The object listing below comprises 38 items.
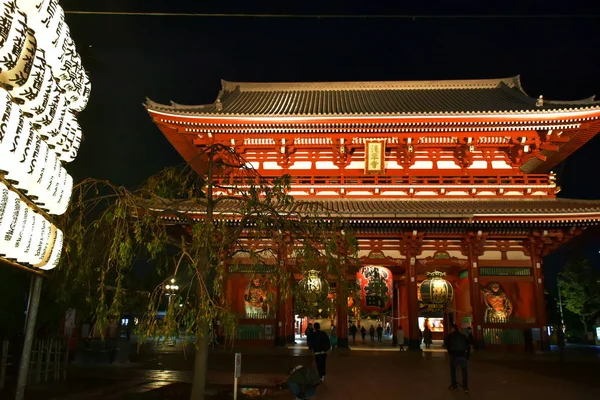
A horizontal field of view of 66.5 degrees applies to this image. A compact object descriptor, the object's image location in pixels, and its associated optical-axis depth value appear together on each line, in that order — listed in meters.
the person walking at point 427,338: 26.73
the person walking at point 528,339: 20.14
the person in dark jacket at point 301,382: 9.08
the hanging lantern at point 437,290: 20.33
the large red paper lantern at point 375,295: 20.34
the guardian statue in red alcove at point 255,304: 21.11
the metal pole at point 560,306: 47.00
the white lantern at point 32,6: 7.18
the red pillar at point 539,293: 20.34
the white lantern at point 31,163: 7.84
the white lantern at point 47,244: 9.50
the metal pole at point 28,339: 9.20
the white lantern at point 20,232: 8.21
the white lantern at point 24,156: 7.42
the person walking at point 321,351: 13.79
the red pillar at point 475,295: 20.34
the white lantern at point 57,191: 9.44
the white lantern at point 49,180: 8.85
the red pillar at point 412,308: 20.75
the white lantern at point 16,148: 6.90
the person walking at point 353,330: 31.83
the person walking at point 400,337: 22.64
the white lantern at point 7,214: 7.49
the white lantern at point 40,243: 9.09
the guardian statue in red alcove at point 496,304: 20.92
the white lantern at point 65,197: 9.84
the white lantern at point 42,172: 8.46
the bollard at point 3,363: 13.03
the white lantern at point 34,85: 7.30
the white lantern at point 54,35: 8.02
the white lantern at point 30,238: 8.62
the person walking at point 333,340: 23.11
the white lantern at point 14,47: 6.23
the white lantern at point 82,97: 10.31
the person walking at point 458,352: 12.20
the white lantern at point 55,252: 9.95
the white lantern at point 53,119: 8.54
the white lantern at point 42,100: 7.79
